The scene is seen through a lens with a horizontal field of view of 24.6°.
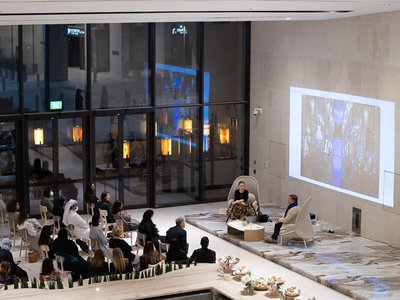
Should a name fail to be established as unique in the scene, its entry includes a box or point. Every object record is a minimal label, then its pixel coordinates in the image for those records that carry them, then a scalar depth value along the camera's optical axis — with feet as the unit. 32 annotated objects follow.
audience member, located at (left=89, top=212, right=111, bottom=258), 54.85
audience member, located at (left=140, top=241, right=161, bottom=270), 49.16
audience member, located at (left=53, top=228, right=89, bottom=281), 49.01
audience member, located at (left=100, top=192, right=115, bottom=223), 60.54
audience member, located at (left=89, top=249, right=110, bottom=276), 47.47
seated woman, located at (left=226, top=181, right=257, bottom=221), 64.13
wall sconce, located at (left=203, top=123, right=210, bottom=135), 74.33
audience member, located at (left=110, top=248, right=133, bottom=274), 47.33
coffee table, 60.75
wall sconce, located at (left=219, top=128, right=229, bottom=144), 75.20
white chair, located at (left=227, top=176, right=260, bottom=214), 66.80
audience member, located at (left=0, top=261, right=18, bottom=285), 46.21
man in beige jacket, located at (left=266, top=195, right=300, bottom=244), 59.16
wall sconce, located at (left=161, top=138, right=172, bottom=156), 72.79
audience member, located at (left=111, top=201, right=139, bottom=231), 60.34
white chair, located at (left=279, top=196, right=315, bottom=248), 58.18
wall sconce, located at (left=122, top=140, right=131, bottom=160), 71.41
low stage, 50.88
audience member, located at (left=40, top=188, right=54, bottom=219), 62.08
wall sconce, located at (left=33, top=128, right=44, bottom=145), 68.44
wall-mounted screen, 60.44
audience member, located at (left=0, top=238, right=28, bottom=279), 49.32
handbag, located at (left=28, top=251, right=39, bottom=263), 57.06
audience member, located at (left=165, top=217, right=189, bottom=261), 51.29
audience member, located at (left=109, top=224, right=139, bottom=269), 51.47
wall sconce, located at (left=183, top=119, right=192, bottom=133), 73.61
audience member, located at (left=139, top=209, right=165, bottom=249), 56.34
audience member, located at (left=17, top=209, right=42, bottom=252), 56.95
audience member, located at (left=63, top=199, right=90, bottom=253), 57.98
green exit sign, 68.23
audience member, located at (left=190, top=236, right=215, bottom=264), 50.08
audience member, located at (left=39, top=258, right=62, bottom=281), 46.96
